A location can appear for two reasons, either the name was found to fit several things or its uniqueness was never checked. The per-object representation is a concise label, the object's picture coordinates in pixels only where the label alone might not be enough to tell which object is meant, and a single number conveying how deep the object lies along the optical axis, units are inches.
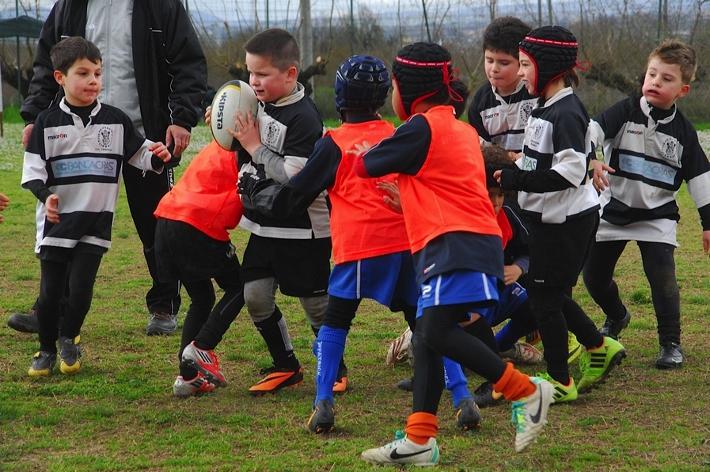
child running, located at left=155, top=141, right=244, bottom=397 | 391.2
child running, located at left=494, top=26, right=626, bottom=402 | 355.8
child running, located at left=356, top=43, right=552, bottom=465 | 307.9
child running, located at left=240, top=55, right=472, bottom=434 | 345.1
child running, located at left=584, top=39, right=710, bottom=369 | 436.1
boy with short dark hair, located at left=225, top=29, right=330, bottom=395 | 374.2
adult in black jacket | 486.6
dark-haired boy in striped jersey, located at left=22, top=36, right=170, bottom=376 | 417.6
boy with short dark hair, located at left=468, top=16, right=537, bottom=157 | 429.2
